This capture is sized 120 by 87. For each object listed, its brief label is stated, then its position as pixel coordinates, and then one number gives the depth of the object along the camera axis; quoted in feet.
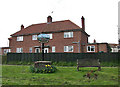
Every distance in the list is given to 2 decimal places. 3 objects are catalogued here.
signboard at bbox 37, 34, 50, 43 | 40.27
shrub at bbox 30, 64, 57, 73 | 33.30
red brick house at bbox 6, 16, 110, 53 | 93.61
